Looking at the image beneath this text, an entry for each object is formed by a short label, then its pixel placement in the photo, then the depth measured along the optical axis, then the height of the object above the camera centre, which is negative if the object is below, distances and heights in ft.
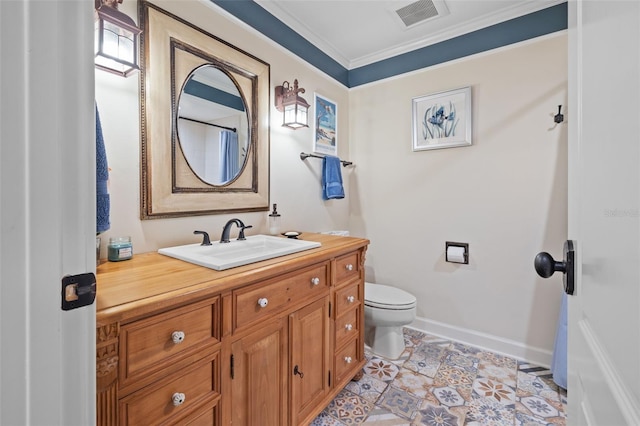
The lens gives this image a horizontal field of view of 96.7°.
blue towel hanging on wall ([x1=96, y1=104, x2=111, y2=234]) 3.01 +0.28
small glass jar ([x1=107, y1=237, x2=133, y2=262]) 3.94 -0.52
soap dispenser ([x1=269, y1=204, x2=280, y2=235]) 6.33 -0.28
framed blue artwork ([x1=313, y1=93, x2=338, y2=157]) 7.89 +2.47
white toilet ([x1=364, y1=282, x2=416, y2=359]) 6.56 -2.49
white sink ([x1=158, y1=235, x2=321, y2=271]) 3.72 -0.63
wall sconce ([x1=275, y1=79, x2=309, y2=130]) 6.40 +2.41
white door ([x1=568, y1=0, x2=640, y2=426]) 1.22 -0.01
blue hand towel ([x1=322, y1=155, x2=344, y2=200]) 7.94 +0.87
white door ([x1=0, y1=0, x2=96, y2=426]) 1.27 +0.04
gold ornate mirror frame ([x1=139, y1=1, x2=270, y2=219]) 4.39 +1.68
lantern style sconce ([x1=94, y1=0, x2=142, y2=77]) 3.45 +2.20
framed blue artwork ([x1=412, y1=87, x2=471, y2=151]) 7.34 +2.45
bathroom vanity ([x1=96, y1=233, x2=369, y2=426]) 2.51 -1.46
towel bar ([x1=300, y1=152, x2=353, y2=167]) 7.40 +1.47
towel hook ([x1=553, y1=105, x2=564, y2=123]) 6.14 +2.02
